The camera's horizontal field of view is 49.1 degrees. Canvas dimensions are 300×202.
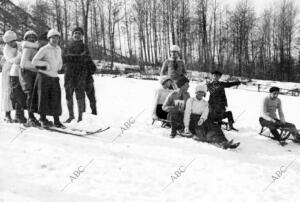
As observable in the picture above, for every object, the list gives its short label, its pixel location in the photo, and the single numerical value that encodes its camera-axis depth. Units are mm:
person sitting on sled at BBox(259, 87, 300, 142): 7281
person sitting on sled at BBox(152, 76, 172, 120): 7695
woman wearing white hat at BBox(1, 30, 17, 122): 6801
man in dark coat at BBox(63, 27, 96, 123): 7270
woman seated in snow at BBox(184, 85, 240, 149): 6441
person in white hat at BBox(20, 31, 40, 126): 6473
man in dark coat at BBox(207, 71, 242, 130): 7922
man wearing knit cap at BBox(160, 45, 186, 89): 8297
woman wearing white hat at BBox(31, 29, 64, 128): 6207
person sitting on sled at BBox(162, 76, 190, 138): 6871
